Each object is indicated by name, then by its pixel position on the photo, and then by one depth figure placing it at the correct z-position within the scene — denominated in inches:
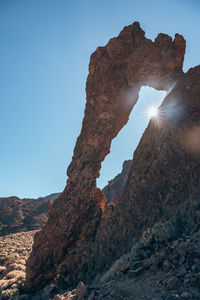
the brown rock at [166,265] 212.3
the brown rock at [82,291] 223.3
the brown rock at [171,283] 171.3
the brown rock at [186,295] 149.0
